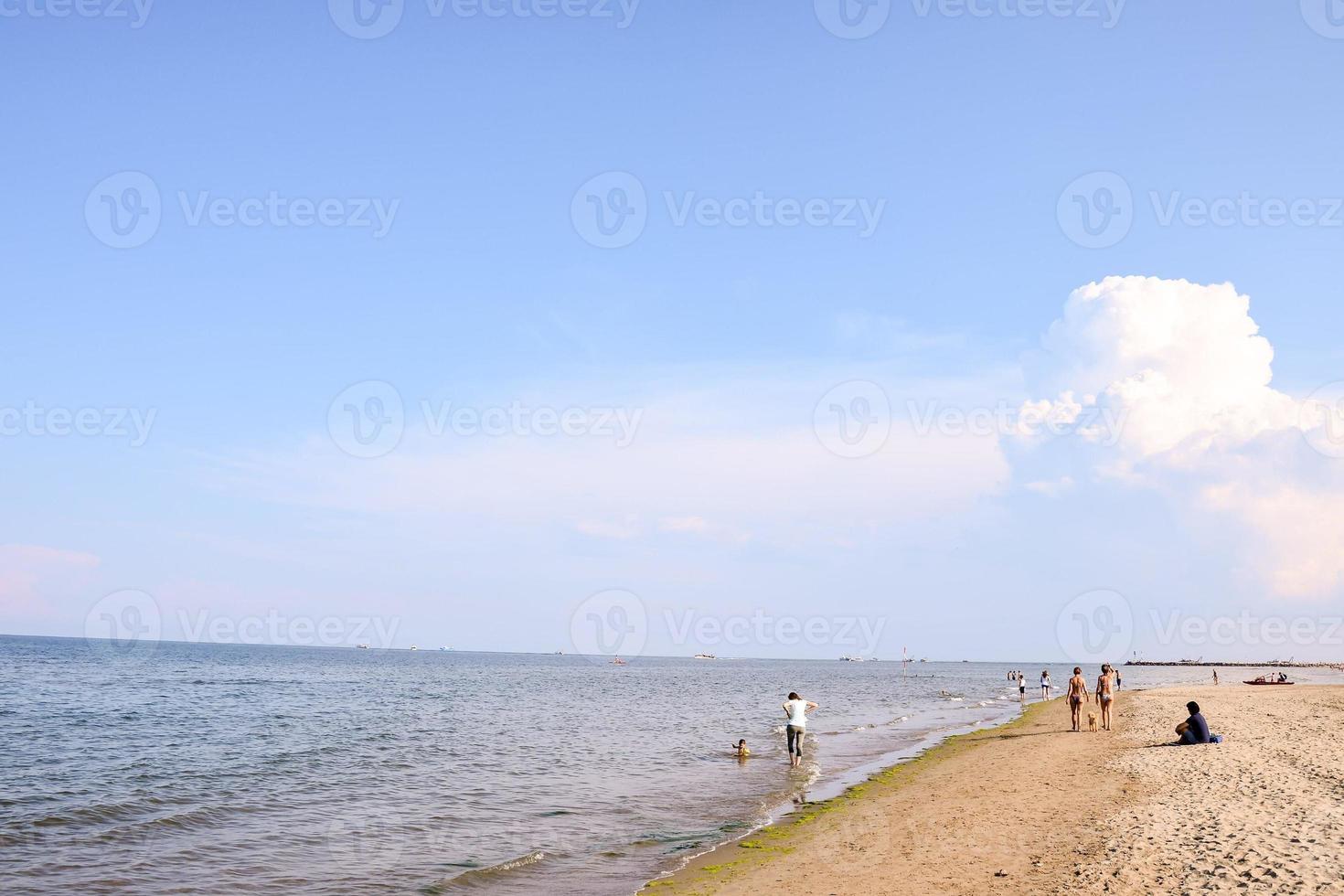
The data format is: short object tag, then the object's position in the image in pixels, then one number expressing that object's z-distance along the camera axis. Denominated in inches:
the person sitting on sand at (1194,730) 1058.1
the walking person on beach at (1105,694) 1341.0
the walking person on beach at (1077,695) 1355.8
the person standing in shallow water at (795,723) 1130.0
